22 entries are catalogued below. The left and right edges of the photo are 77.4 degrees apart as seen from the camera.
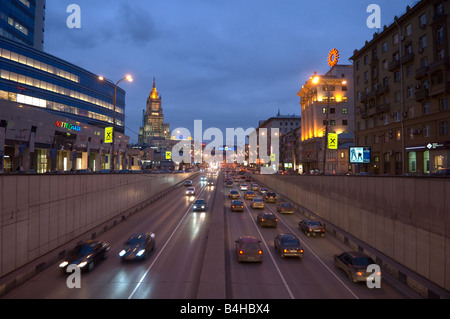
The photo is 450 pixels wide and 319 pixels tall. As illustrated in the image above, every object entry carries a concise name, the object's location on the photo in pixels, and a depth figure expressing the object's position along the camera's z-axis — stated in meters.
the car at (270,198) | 44.48
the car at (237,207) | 34.66
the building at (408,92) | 32.28
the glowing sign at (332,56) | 54.02
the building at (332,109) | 75.06
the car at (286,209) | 33.88
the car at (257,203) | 36.72
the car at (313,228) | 23.16
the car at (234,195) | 45.49
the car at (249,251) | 16.47
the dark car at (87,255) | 15.00
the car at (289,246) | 17.22
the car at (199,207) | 35.12
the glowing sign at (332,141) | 30.72
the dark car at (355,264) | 13.67
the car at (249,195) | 45.97
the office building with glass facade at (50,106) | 42.66
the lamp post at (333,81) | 74.11
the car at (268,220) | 26.14
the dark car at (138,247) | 16.83
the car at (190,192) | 52.47
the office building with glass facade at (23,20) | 66.50
